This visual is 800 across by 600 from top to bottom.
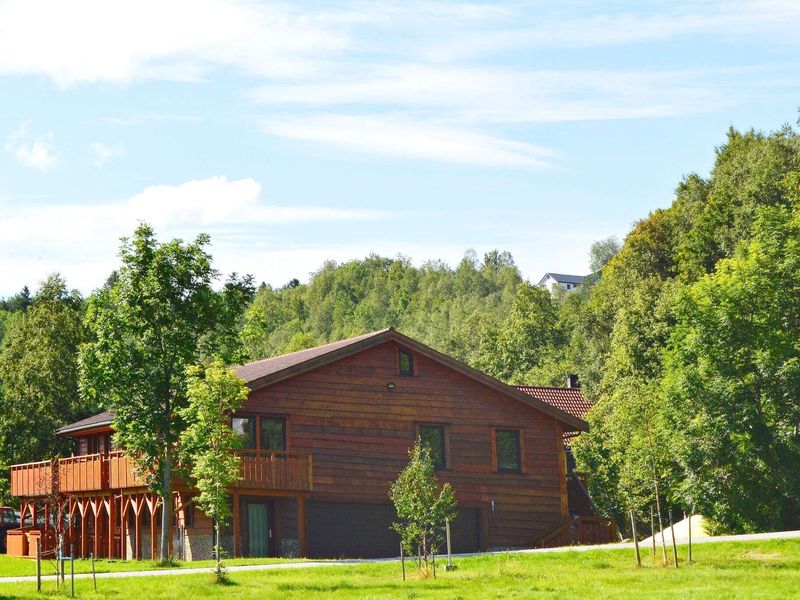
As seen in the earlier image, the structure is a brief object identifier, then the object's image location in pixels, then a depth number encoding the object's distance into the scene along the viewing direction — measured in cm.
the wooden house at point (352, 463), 4234
